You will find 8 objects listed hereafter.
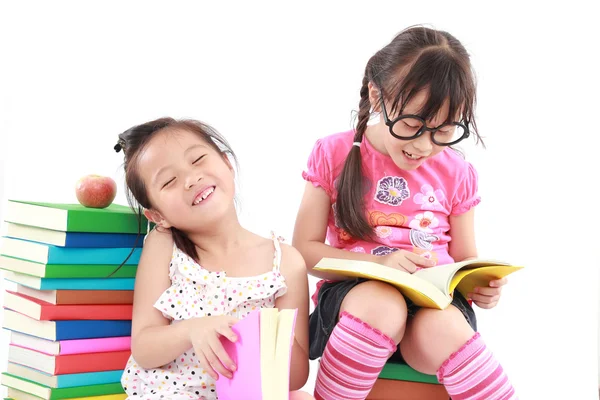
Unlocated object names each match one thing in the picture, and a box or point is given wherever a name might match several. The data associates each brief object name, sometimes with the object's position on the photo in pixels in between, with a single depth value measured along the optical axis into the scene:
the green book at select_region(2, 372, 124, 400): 2.38
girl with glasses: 2.31
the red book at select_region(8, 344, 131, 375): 2.38
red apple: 2.45
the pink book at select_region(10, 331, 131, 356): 2.38
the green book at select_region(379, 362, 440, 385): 2.42
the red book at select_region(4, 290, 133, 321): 2.37
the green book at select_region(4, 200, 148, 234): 2.36
